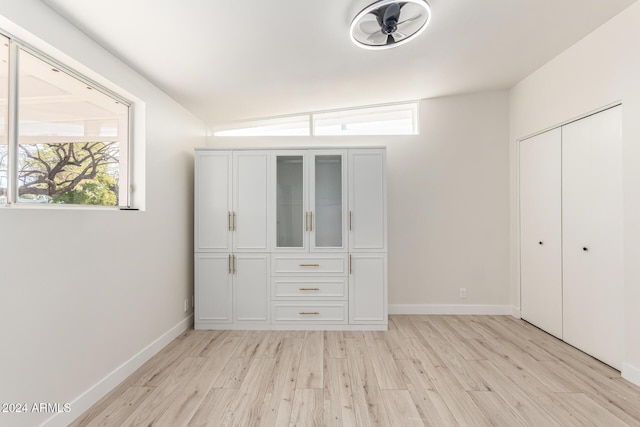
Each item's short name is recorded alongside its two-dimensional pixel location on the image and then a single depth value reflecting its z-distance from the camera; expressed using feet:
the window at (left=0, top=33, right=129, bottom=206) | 5.59
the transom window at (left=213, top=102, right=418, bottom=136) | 13.79
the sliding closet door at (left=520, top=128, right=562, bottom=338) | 10.46
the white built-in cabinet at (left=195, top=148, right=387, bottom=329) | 11.53
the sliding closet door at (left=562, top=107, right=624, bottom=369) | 8.31
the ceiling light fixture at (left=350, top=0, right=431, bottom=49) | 6.54
